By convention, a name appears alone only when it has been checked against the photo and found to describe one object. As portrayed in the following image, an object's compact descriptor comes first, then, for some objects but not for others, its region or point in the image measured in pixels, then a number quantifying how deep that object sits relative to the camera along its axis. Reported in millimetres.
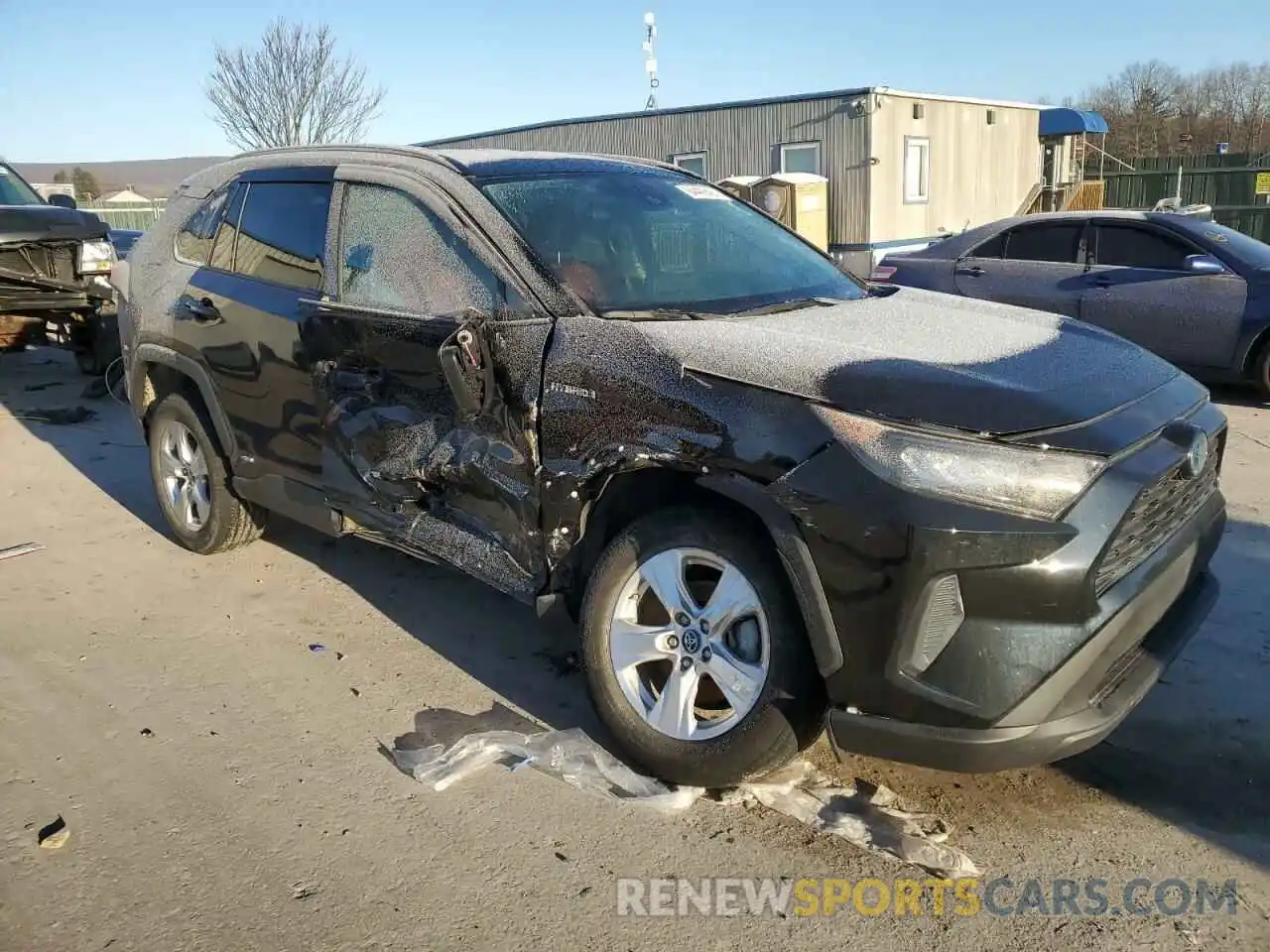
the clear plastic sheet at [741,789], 2873
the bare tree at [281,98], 31625
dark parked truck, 9484
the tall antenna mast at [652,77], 23719
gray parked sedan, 8086
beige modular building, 19469
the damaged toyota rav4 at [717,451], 2494
